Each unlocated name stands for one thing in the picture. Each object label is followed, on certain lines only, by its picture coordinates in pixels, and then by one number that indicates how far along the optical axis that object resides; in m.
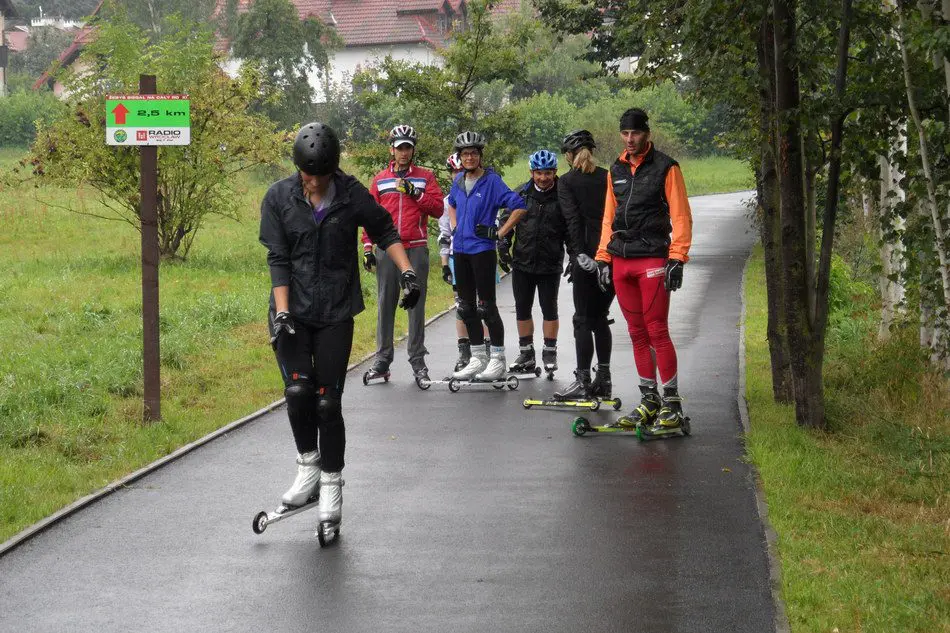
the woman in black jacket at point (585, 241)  10.99
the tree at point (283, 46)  49.78
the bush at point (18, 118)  59.19
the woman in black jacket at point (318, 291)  7.23
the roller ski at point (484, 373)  12.08
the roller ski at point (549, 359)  12.52
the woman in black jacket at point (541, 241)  12.01
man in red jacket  11.99
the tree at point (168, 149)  22.05
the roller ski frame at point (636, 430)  9.77
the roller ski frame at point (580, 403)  10.84
